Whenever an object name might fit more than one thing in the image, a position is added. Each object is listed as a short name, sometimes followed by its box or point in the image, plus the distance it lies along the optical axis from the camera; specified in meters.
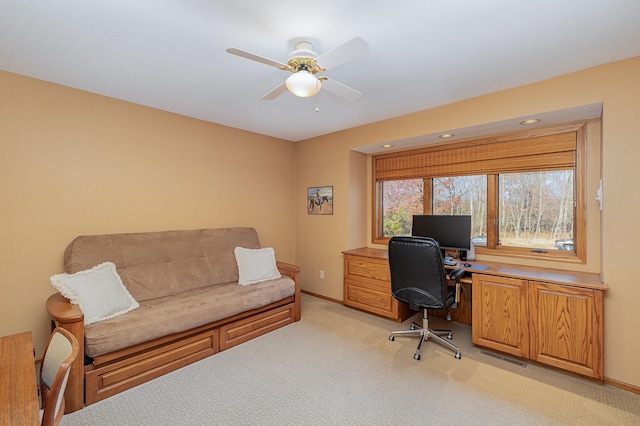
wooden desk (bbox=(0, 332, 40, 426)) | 0.94
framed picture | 4.37
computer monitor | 3.24
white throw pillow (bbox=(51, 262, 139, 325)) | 2.23
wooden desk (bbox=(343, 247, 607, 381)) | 2.26
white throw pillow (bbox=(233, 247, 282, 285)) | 3.43
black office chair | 2.66
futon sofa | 2.09
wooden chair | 1.05
